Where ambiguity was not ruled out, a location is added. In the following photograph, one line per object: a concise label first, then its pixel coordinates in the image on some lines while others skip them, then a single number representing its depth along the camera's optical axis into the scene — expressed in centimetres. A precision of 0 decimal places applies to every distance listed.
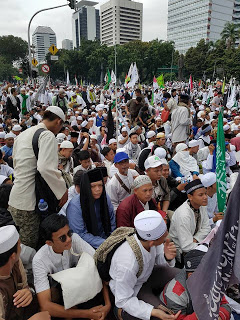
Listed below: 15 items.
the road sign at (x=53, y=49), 1363
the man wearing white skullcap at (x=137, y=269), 214
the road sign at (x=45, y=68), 1421
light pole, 1246
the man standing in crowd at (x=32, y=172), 249
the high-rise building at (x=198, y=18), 9231
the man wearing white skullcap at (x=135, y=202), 320
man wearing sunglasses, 226
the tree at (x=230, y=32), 5737
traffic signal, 1150
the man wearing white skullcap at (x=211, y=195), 368
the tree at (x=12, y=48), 6838
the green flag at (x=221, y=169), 306
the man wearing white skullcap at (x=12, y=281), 190
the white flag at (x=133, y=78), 1376
